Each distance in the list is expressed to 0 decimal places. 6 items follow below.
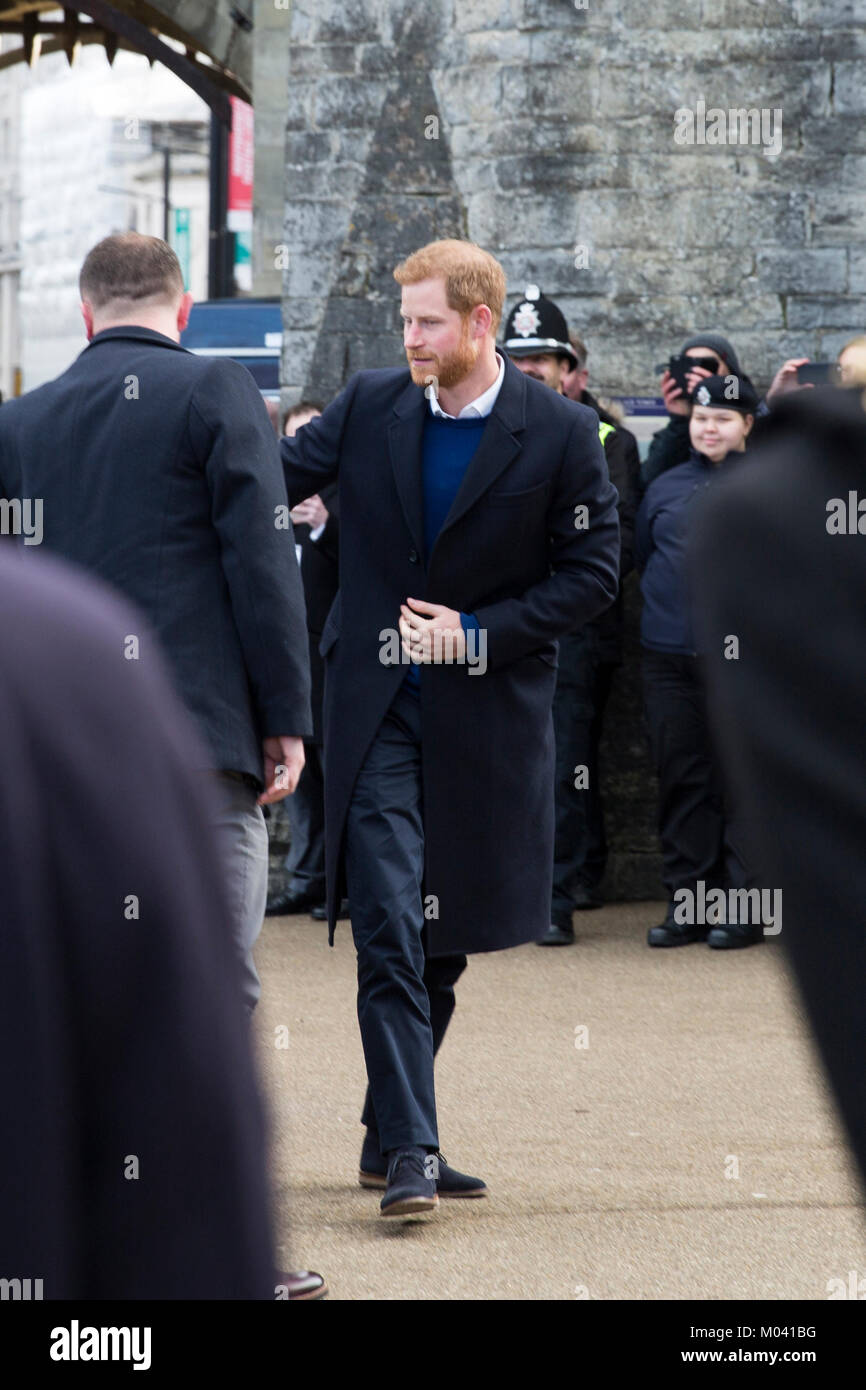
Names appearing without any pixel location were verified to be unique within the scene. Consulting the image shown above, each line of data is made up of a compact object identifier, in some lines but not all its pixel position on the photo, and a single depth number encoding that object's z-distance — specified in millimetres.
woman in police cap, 15789
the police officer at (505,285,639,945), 15211
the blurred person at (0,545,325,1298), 1812
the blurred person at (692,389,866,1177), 2141
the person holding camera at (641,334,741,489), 15937
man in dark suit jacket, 8102
